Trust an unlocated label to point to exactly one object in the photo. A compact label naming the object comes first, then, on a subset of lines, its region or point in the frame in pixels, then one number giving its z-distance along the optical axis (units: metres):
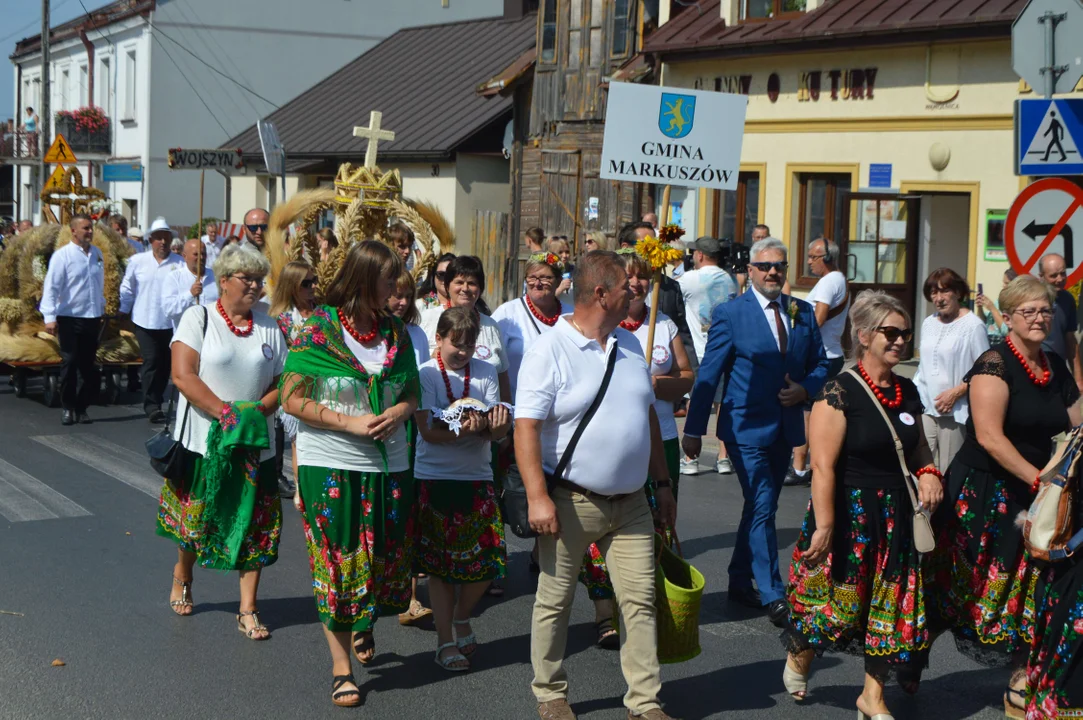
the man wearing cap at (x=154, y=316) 13.69
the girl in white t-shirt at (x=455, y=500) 6.09
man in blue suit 6.96
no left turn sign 9.03
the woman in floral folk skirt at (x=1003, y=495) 5.46
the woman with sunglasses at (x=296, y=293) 7.48
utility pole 33.88
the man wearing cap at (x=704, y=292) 11.46
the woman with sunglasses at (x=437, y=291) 7.13
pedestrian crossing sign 9.02
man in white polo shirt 5.12
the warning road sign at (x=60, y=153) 23.58
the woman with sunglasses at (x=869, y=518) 5.27
